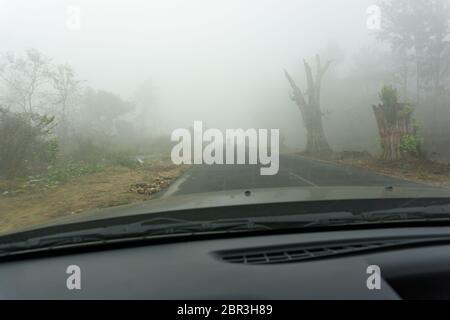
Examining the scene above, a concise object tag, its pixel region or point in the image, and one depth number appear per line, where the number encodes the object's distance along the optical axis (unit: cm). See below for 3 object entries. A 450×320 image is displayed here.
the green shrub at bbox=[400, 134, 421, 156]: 2106
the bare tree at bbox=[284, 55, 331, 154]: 3438
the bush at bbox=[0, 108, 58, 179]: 1642
